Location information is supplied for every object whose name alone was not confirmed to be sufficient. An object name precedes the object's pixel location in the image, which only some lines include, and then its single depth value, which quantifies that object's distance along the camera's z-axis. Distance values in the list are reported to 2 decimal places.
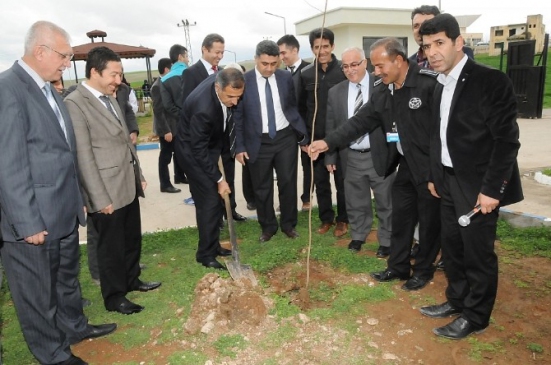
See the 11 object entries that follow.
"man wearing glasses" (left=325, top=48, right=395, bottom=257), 4.35
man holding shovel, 4.05
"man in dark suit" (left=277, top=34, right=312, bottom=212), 6.12
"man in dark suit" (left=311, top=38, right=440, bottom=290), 3.57
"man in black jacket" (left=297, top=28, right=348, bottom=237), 5.10
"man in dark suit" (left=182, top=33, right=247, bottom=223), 5.87
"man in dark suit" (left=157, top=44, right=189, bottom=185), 6.68
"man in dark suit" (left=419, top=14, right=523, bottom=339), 2.80
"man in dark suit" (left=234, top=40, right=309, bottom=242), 4.93
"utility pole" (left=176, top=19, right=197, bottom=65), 46.72
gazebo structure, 19.08
